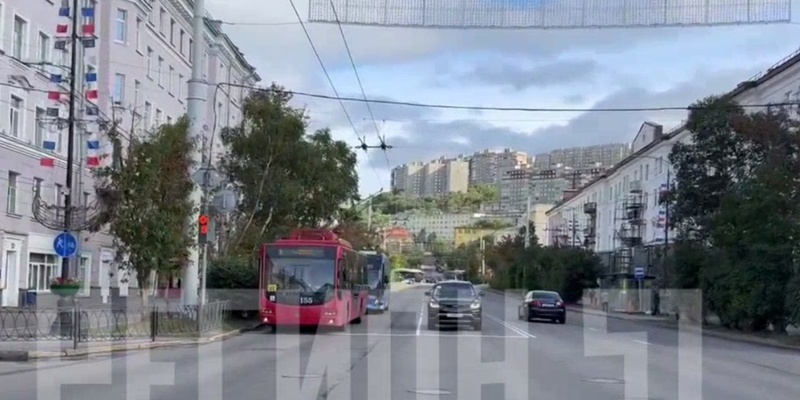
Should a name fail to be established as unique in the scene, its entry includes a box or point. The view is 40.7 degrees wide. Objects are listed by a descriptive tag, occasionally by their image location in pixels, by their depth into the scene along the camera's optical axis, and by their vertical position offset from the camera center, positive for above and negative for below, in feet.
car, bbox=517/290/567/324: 147.13 -8.07
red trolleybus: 107.24 -4.03
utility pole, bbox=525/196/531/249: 358.49 +5.70
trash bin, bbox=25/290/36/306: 135.14 -7.68
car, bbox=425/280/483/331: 113.50 -6.53
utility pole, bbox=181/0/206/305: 100.32 +13.12
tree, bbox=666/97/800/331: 126.52 +5.30
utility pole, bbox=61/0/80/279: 98.22 +10.61
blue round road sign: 93.45 -0.62
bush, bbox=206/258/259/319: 119.65 -4.88
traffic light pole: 96.94 -0.11
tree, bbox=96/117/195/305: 97.50 +3.51
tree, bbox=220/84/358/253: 154.61 +10.74
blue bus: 169.89 -6.13
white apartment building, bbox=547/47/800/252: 179.42 +21.05
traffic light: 96.89 +1.11
